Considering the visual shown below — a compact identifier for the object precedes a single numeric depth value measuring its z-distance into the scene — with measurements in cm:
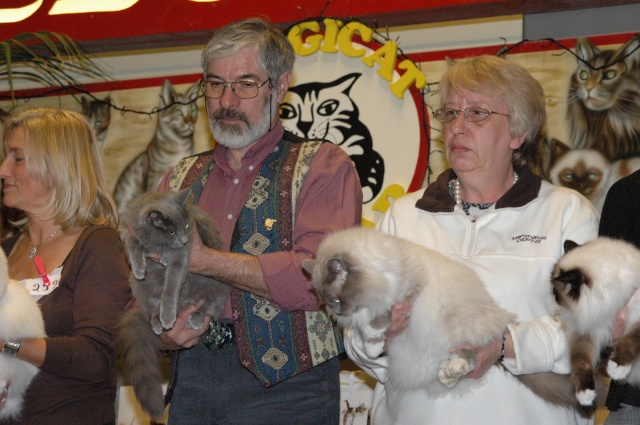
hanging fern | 419
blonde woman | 265
